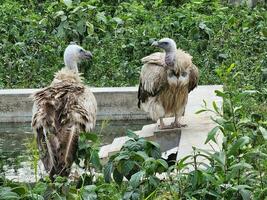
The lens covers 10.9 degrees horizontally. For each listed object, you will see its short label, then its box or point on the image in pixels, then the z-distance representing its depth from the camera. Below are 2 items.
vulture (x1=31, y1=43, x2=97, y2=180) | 11.26
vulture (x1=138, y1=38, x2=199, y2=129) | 14.96
